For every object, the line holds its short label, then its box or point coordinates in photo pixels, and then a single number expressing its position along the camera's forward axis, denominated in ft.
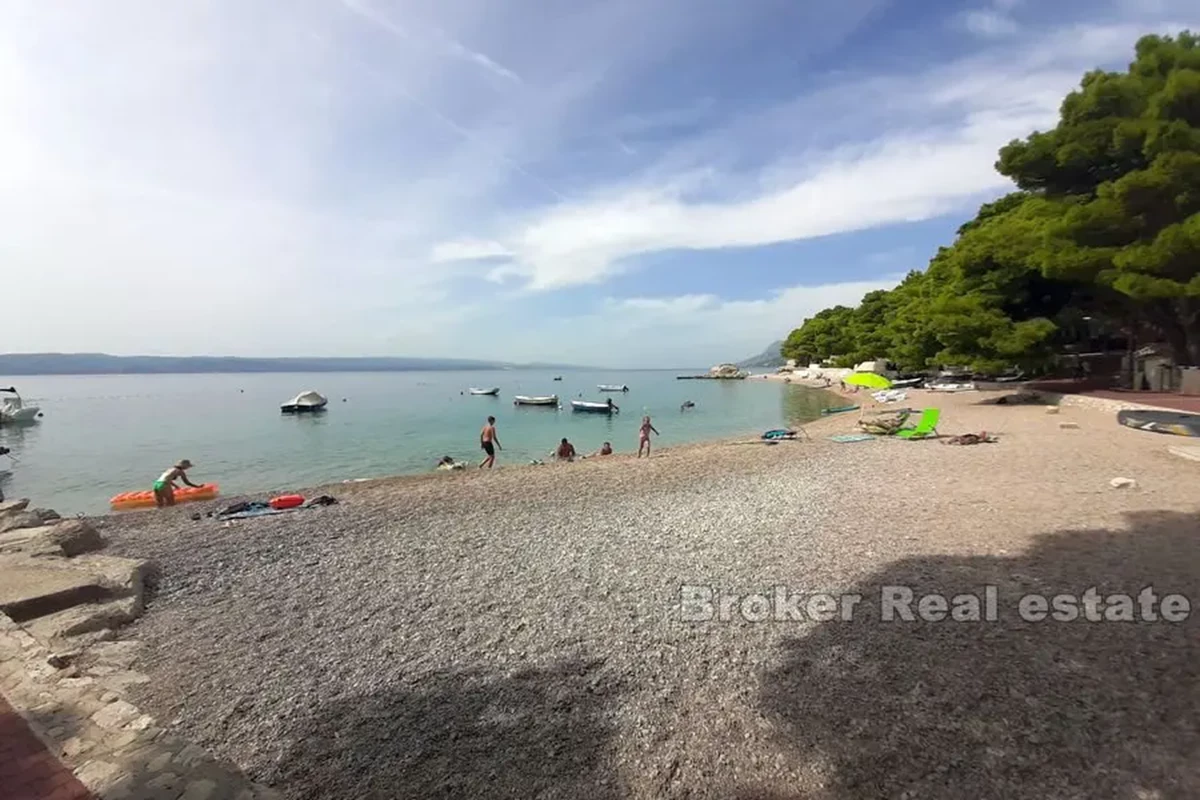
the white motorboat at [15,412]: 137.18
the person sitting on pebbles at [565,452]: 65.67
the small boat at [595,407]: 147.59
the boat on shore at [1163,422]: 42.70
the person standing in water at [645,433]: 62.18
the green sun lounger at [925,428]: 56.39
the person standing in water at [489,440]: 61.36
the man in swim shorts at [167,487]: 45.42
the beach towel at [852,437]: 58.80
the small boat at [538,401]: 184.85
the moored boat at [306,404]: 170.60
